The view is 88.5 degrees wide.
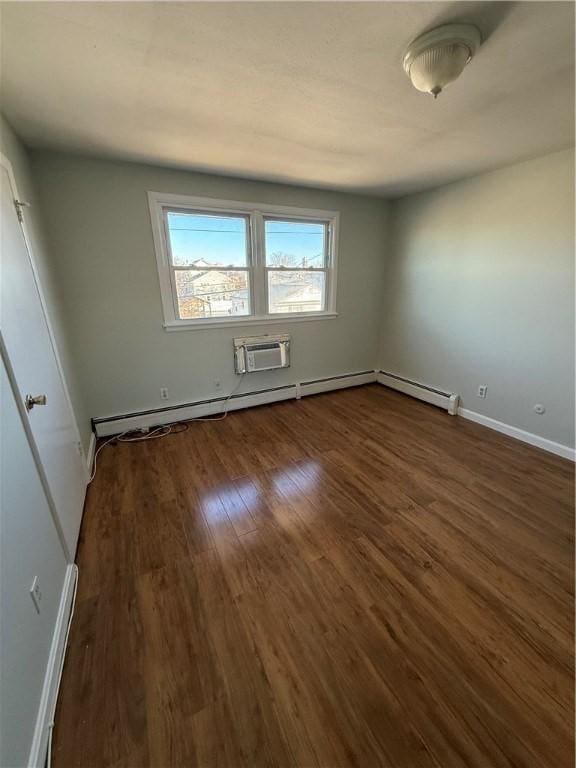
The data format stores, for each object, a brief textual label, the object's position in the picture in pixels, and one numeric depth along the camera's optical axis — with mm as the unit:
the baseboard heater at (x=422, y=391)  3380
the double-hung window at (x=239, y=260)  2859
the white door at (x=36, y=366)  1308
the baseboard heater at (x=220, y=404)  2928
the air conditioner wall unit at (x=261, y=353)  3348
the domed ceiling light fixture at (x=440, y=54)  1148
